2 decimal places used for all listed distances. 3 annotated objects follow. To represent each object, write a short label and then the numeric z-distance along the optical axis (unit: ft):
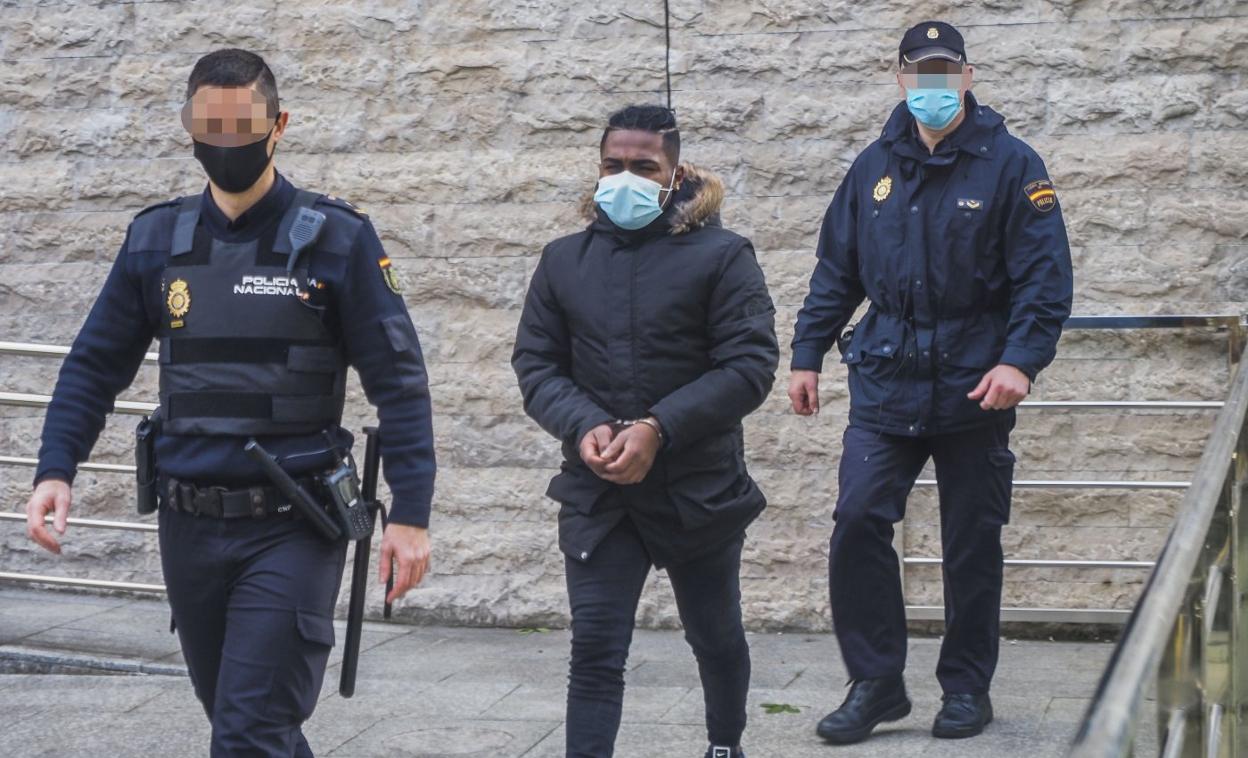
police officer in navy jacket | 15.64
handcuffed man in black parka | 13.42
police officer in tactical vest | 11.46
